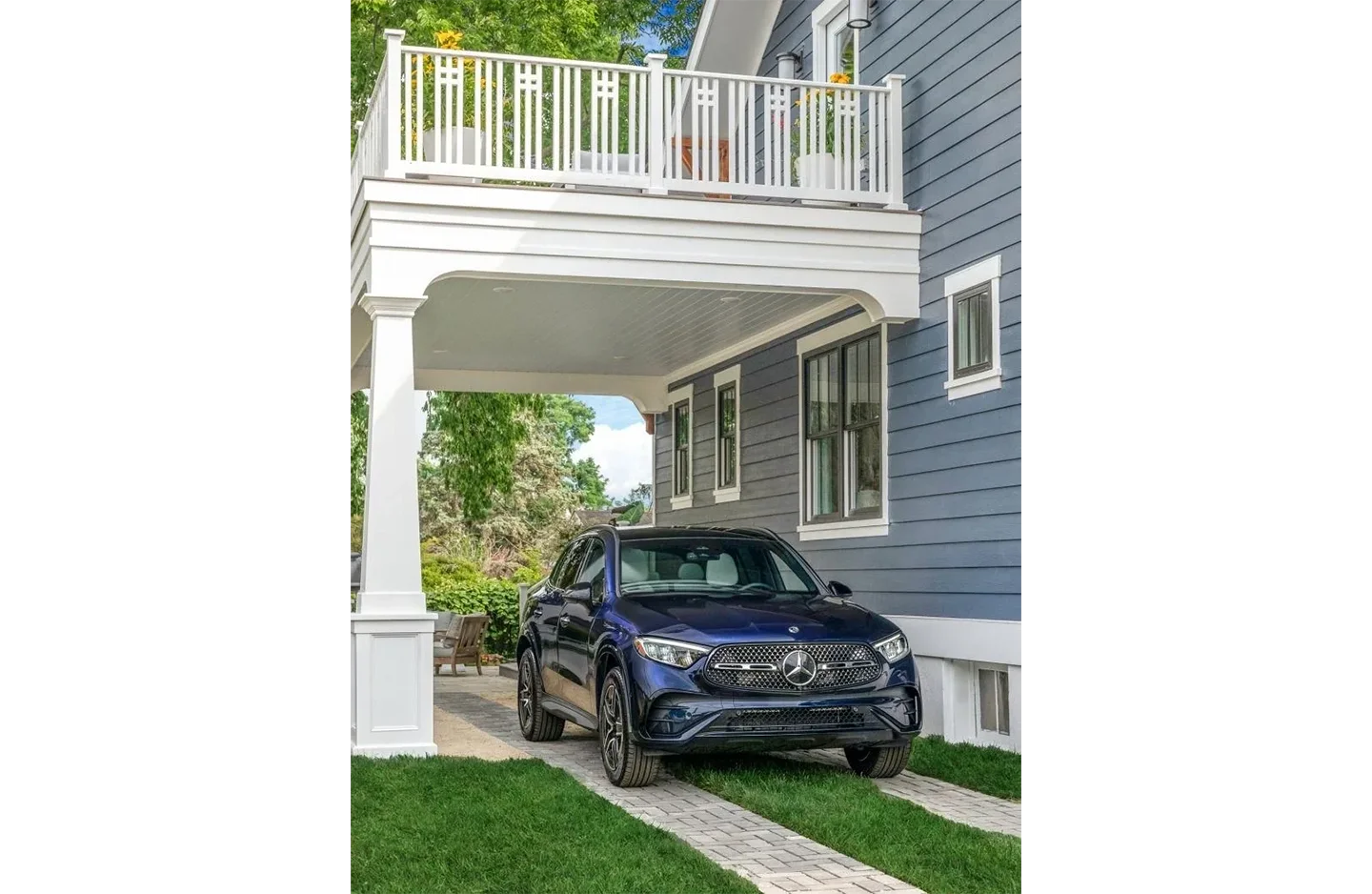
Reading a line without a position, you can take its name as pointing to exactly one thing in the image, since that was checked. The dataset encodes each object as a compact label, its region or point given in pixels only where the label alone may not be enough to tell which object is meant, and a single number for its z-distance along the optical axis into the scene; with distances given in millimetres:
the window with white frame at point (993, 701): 10469
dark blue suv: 8406
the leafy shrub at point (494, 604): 22312
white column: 10047
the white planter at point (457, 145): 10820
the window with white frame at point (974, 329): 10492
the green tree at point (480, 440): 27141
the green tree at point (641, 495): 64125
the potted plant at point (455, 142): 10828
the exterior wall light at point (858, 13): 13133
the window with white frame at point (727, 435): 16094
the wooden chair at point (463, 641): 17953
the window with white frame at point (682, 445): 17906
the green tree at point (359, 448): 28622
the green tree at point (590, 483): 56031
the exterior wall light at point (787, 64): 14758
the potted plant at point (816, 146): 11719
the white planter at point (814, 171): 11711
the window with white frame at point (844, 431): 12492
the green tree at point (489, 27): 25766
